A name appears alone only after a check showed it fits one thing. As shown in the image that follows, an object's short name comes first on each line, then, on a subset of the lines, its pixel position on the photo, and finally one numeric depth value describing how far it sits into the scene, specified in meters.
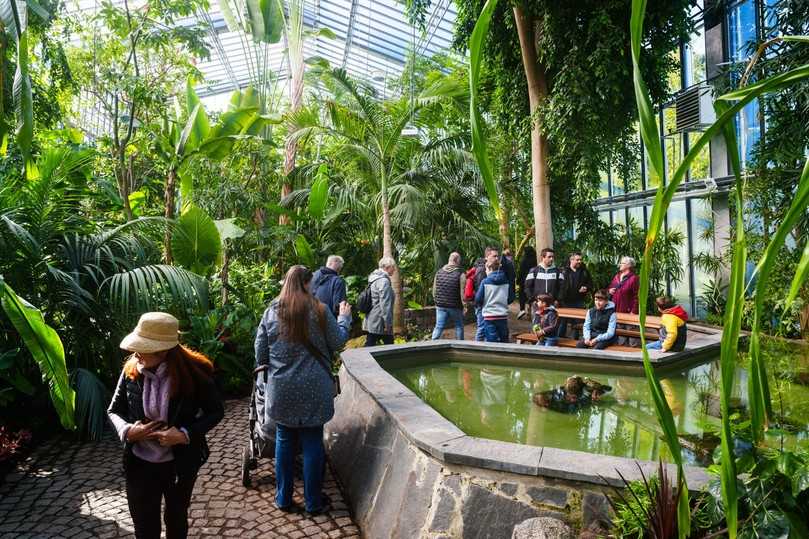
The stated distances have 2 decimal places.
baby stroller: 3.96
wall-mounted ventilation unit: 10.59
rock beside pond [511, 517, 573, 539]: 2.45
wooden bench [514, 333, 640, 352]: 7.21
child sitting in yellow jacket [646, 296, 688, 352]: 5.60
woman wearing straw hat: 2.66
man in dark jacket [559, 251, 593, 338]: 8.60
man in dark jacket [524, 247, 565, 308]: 8.42
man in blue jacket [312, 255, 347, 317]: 6.19
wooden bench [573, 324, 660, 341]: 6.74
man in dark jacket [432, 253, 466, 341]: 7.58
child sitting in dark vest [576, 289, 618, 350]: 6.62
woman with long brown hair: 3.58
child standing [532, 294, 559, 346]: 7.05
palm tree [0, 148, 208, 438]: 4.94
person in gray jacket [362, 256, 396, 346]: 6.73
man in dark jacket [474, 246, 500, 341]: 7.23
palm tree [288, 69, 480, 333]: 10.06
